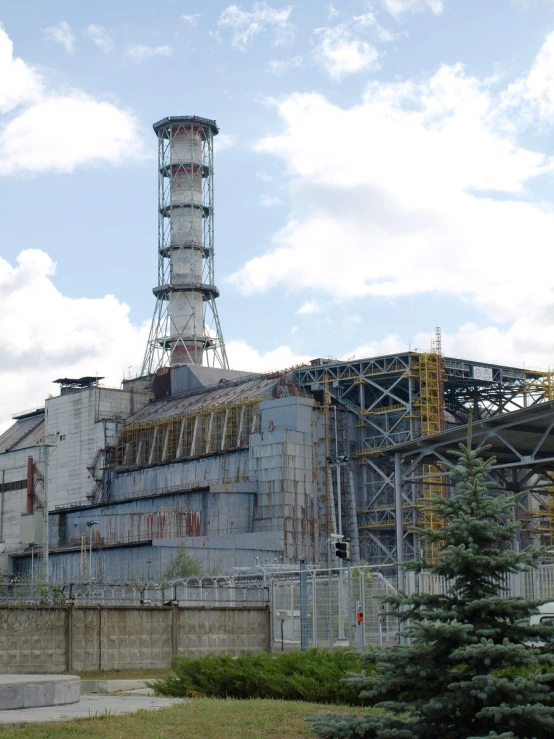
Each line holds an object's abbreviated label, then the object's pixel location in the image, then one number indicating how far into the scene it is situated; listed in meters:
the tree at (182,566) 69.56
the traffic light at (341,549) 32.12
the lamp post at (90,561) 75.94
